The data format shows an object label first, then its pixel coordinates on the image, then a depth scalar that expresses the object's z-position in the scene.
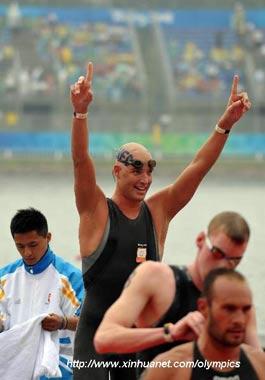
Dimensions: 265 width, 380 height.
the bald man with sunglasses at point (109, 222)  11.62
